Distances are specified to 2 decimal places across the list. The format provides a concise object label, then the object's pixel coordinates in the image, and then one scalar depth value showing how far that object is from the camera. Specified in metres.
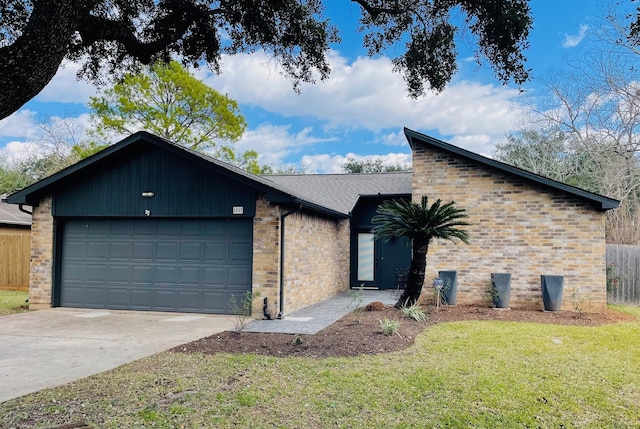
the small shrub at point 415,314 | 9.23
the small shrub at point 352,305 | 11.20
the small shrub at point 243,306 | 9.91
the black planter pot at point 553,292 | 10.67
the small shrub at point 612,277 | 12.64
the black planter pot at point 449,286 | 11.30
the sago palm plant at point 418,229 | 9.94
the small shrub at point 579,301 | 10.82
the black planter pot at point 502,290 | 11.05
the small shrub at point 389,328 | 7.87
